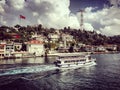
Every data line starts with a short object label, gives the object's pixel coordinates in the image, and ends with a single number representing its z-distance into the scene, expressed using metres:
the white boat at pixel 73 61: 66.44
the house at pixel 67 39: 160.70
